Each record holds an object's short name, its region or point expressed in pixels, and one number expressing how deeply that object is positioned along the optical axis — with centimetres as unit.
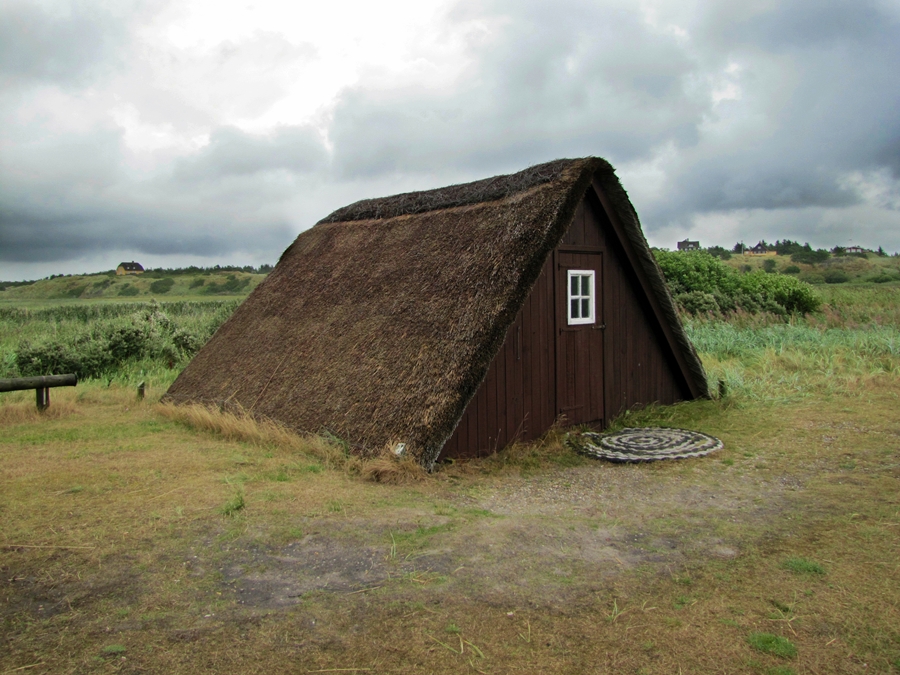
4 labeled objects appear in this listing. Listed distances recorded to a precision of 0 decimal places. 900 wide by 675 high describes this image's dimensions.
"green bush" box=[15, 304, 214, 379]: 1589
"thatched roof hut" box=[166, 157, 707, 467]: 757
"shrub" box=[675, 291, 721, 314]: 2323
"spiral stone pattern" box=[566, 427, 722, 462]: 805
